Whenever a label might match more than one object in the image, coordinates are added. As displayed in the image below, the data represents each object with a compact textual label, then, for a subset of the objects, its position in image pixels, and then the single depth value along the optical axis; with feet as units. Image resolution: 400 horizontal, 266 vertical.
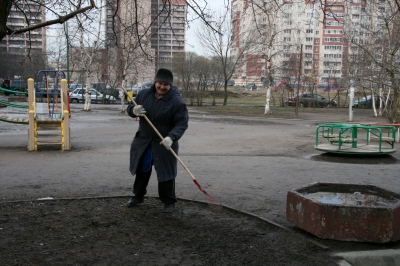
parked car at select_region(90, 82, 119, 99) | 140.18
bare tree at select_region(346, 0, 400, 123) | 53.93
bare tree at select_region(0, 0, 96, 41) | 14.03
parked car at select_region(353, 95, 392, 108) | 137.47
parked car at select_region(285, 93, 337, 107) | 134.82
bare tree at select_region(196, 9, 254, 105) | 118.93
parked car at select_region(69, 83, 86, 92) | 154.30
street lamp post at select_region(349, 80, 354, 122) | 80.48
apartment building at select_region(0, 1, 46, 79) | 136.75
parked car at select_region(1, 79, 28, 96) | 143.22
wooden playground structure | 37.27
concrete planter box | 13.62
